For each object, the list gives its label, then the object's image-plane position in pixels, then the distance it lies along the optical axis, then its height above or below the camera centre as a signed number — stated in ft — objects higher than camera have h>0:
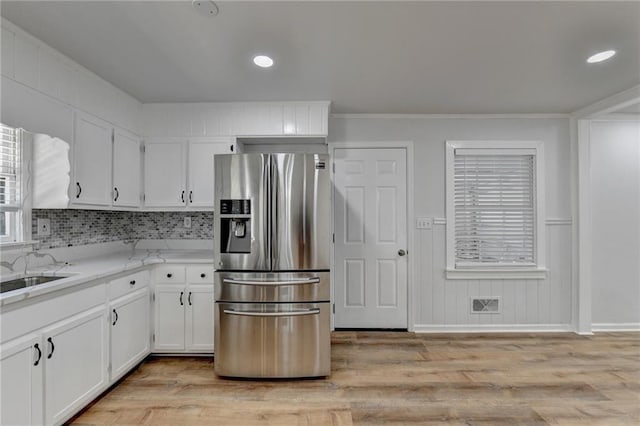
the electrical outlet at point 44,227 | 7.44 -0.26
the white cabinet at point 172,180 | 9.96 +1.14
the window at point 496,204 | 11.30 +0.38
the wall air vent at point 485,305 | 11.28 -3.29
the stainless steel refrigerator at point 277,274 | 7.84 -1.51
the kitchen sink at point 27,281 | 6.09 -1.31
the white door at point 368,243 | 11.28 -1.02
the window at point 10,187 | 6.25 +0.62
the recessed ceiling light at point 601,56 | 6.95 +3.62
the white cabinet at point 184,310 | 8.85 -2.69
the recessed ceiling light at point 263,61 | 7.00 +3.55
